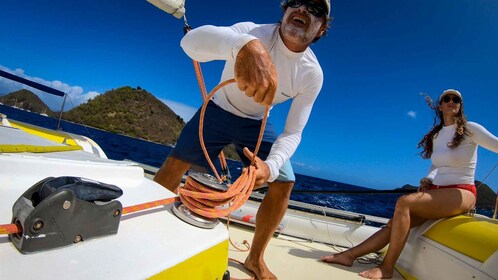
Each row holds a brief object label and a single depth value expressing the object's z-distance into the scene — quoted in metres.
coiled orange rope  1.01
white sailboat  0.60
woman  2.54
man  2.12
